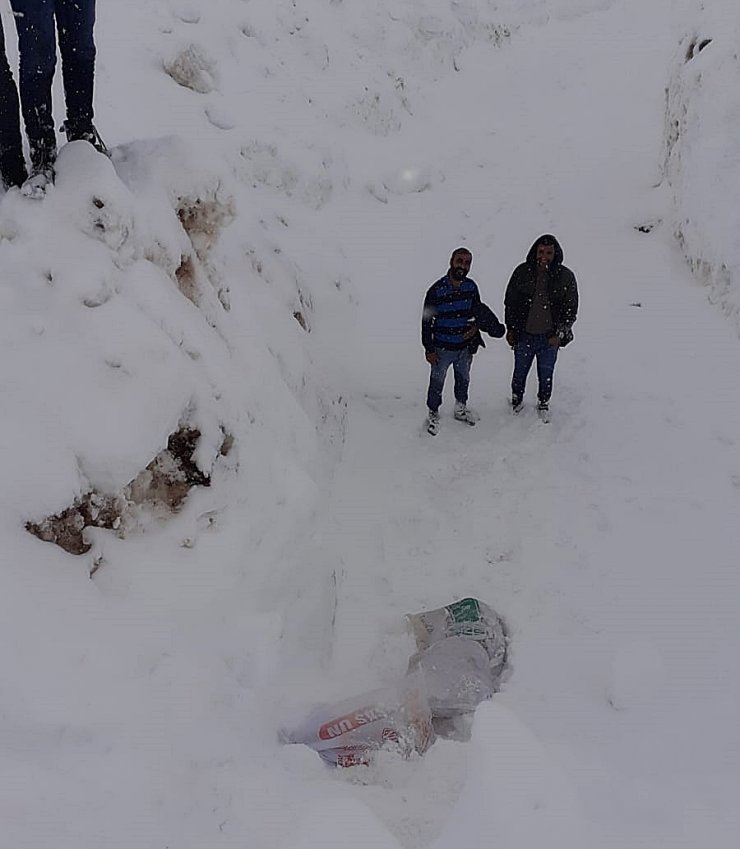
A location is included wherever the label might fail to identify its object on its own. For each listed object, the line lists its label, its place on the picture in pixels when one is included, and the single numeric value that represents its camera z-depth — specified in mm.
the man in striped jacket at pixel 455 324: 6730
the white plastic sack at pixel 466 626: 5055
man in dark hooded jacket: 6668
